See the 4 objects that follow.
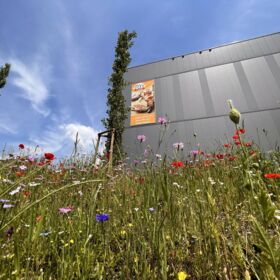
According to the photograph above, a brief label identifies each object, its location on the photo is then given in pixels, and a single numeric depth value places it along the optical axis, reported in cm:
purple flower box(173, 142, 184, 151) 225
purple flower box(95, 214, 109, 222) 102
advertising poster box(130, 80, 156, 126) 1596
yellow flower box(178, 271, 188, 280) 90
